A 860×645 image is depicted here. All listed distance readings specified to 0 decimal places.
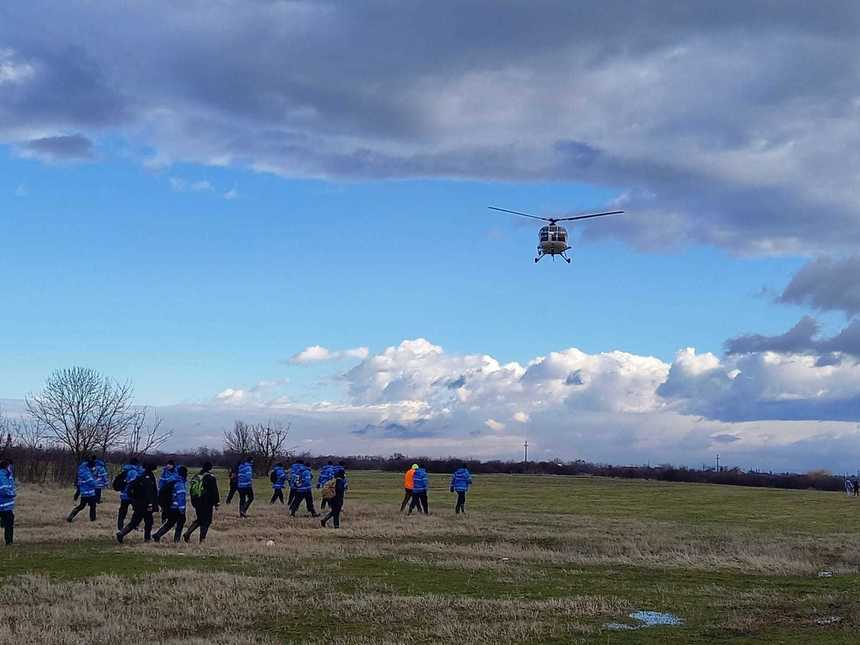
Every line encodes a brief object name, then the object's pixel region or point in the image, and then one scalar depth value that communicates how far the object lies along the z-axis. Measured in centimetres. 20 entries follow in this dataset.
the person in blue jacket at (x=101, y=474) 3036
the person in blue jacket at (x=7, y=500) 2264
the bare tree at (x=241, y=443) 9662
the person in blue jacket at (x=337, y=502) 2975
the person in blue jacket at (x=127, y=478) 2462
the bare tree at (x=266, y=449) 9388
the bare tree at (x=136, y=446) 7355
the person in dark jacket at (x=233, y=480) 3590
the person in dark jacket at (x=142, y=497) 2338
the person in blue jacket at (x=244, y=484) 3372
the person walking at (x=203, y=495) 2329
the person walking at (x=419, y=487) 3653
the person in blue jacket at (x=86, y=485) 2888
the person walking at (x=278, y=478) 4019
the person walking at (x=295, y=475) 3469
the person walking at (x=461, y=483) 3800
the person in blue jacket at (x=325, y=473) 3541
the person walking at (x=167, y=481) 2348
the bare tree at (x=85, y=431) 6756
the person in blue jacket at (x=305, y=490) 3425
